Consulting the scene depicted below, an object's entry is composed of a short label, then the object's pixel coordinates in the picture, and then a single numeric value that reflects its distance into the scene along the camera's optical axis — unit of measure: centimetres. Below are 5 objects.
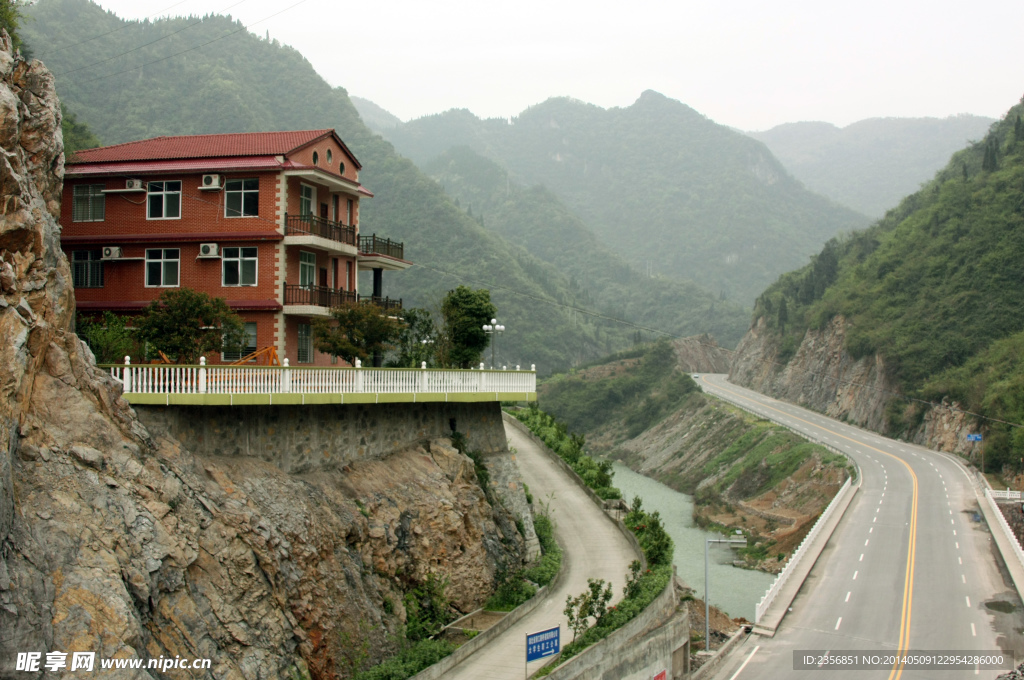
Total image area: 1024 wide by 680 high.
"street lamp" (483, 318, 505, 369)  3259
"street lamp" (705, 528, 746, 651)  3209
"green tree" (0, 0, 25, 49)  2387
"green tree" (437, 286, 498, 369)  3350
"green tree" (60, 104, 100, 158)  5268
